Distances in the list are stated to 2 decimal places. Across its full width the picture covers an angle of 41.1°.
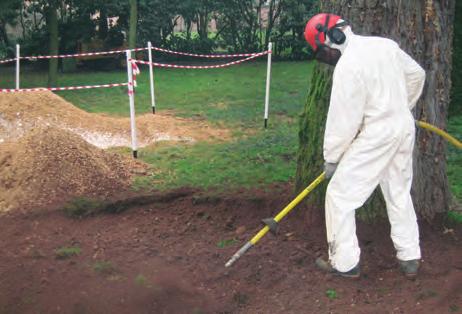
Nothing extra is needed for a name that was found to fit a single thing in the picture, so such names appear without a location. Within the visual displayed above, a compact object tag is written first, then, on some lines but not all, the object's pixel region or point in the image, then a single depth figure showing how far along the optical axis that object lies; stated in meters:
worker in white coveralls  4.44
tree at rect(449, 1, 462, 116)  10.45
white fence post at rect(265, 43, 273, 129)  10.97
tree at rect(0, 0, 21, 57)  15.04
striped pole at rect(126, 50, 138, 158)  8.93
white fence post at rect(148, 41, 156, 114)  12.26
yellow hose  5.00
